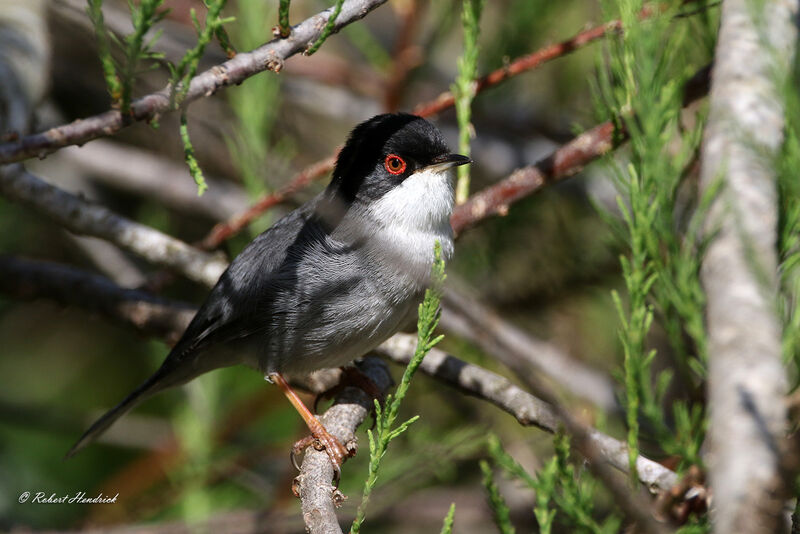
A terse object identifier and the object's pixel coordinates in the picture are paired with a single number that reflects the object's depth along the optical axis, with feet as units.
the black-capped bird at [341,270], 21.65
